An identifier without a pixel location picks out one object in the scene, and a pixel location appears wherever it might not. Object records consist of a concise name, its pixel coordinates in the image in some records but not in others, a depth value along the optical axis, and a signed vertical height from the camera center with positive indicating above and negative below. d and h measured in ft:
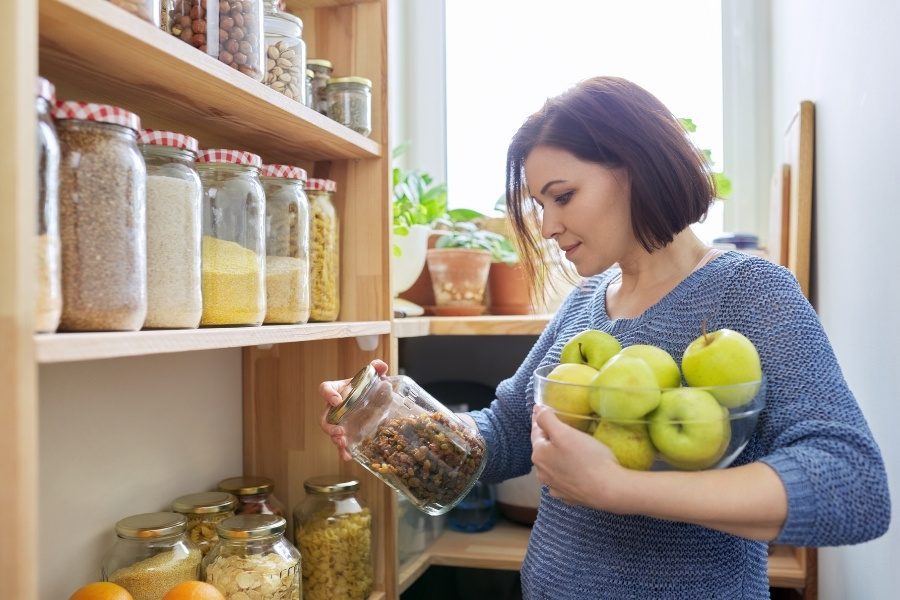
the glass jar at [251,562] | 3.11 -1.10
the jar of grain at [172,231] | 2.50 +0.22
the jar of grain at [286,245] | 3.22 +0.22
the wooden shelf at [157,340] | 1.96 -0.13
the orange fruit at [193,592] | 2.80 -1.08
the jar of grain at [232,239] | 2.85 +0.22
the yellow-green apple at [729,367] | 2.44 -0.24
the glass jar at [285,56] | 3.26 +1.03
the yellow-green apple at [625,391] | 2.35 -0.30
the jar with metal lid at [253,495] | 3.76 -0.98
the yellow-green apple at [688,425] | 2.35 -0.41
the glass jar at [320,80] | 3.77 +1.06
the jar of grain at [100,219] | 2.13 +0.23
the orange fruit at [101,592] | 2.70 -1.04
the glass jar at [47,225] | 1.97 +0.19
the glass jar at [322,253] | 3.62 +0.21
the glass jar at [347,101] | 3.79 +0.96
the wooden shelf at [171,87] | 2.21 +0.77
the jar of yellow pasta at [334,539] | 3.73 -1.20
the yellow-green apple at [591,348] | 2.86 -0.21
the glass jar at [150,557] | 3.01 -1.05
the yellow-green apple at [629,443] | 2.44 -0.48
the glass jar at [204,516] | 3.43 -0.99
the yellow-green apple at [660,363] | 2.52 -0.23
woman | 2.46 -0.40
